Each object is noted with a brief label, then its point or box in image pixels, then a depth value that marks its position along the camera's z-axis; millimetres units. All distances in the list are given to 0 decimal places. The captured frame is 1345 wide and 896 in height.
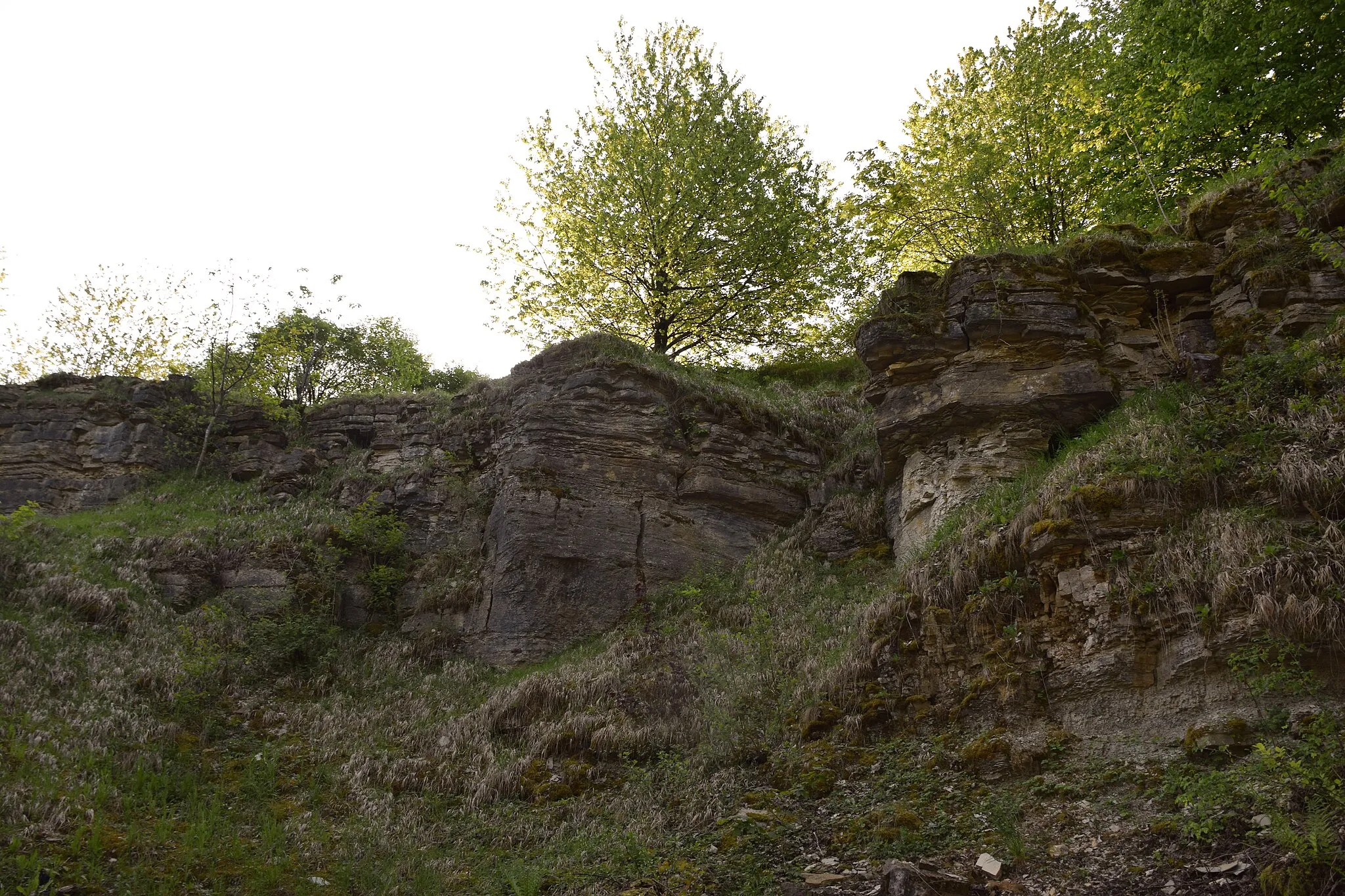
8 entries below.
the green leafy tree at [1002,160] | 17734
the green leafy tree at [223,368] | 19156
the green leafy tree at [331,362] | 20750
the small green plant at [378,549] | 15023
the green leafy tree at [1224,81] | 14539
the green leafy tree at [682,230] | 20234
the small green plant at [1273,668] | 6473
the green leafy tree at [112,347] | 23484
